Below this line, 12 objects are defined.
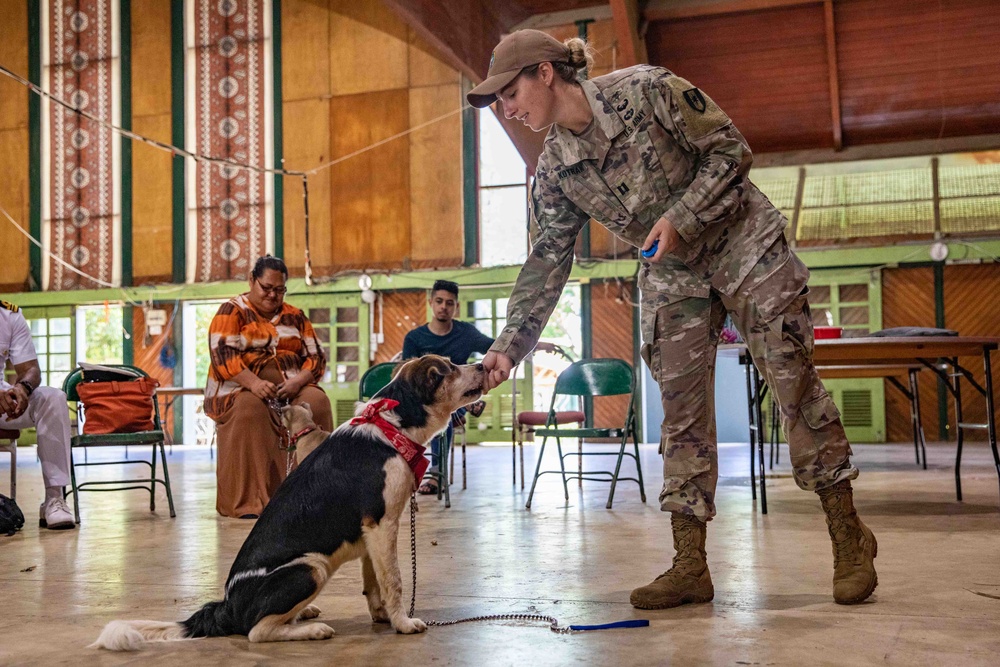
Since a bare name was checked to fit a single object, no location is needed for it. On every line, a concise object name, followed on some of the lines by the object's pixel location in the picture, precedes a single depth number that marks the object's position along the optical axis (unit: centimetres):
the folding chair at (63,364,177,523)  524
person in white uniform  473
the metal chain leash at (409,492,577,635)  239
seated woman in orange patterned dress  524
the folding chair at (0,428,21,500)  473
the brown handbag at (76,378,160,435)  534
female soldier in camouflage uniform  259
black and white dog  230
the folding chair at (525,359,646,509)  572
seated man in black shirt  679
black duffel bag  465
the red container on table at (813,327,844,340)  523
